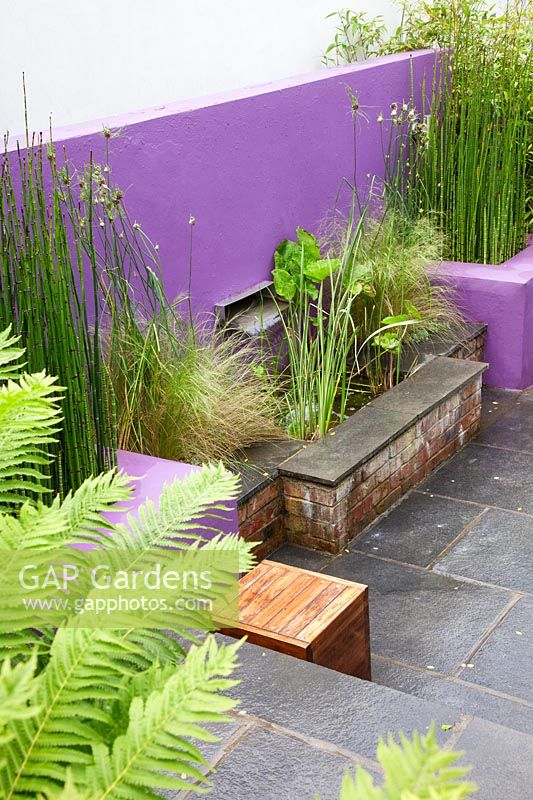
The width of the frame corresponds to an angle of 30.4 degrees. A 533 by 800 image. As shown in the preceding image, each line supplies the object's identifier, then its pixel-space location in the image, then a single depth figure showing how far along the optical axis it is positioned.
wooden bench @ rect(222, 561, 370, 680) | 2.31
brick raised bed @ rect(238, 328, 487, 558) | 3.36
